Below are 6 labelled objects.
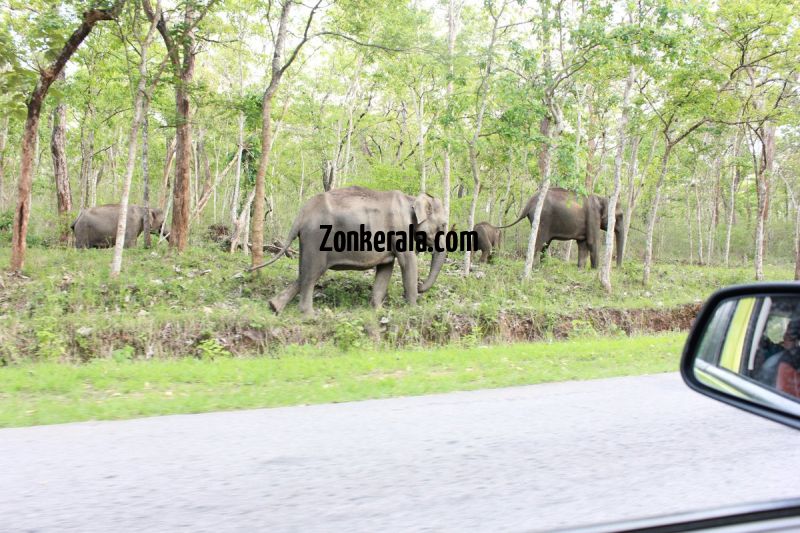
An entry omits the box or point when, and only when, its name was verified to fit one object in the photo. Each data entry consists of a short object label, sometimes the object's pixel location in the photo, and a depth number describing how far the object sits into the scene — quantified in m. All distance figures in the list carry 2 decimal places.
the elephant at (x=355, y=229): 13.01
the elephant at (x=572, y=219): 19.91
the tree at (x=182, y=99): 14.36
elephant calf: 21.69
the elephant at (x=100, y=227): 20.77
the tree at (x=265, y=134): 13.91
